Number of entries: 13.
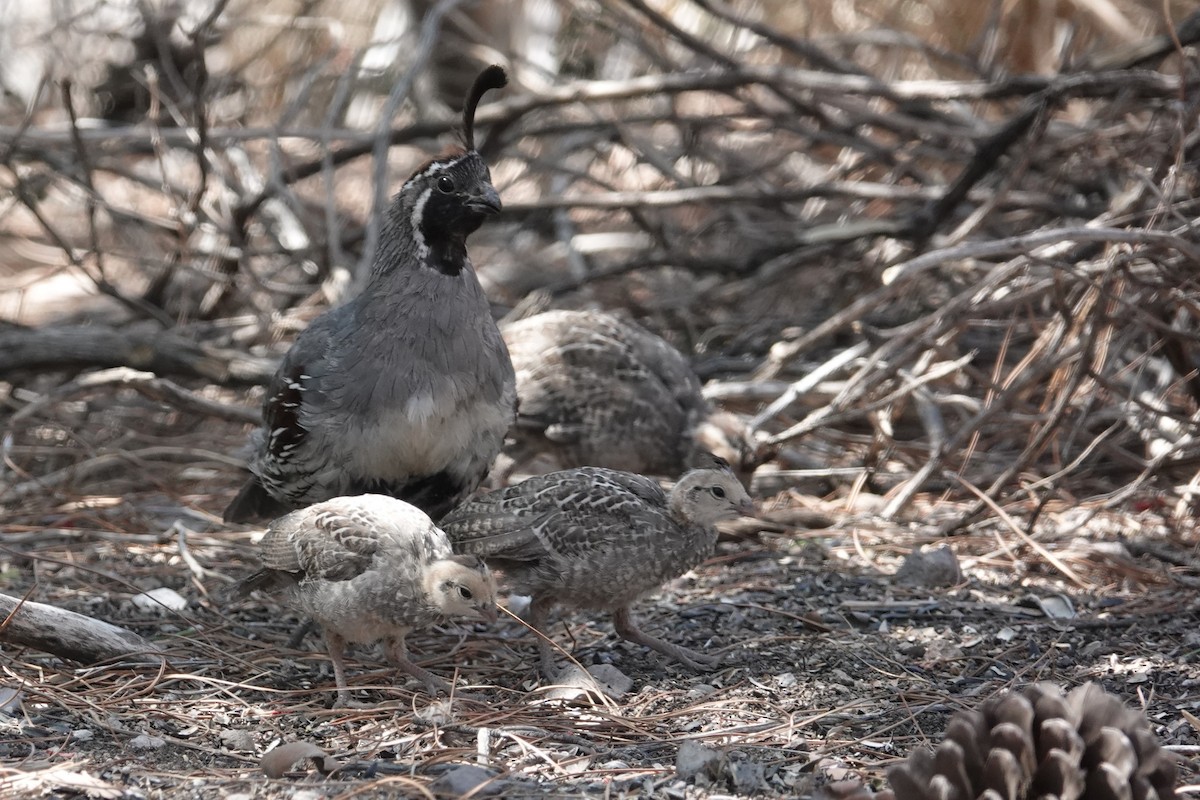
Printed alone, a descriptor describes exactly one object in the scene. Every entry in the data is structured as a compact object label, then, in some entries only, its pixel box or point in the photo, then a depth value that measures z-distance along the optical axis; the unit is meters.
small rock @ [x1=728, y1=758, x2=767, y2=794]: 6.78
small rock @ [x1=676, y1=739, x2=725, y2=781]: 6.85
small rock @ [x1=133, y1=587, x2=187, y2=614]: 10.24
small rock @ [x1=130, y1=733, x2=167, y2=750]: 7.43
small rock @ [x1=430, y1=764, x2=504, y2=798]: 6.53
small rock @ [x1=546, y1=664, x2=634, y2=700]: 8.30
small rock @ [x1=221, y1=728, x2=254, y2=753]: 7.48
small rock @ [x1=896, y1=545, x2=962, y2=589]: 10.39
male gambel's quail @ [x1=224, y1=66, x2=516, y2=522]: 9.51
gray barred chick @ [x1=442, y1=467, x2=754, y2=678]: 8.81
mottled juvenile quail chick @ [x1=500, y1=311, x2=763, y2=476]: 12.90
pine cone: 5.62
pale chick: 8.05
